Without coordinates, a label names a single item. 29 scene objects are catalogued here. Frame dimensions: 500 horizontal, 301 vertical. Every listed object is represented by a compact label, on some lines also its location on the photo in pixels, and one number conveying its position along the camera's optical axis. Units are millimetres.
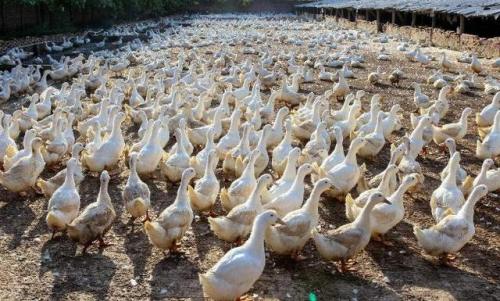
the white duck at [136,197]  6559
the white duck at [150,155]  8000
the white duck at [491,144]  8641
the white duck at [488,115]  10289
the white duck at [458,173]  7324
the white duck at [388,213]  6008
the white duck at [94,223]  5934
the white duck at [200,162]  7711
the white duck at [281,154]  7883
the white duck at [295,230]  5547
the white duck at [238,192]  6629
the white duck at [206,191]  6660
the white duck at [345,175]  7133
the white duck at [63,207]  6219
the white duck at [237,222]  5828
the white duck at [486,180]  7035
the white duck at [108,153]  8180
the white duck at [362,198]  6301
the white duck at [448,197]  6441
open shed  21703
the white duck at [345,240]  5492
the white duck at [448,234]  5637
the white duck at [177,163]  7773
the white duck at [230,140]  8586
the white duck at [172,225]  5766
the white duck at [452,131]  9406
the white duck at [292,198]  6301
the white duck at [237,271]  4758
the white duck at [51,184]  7113
